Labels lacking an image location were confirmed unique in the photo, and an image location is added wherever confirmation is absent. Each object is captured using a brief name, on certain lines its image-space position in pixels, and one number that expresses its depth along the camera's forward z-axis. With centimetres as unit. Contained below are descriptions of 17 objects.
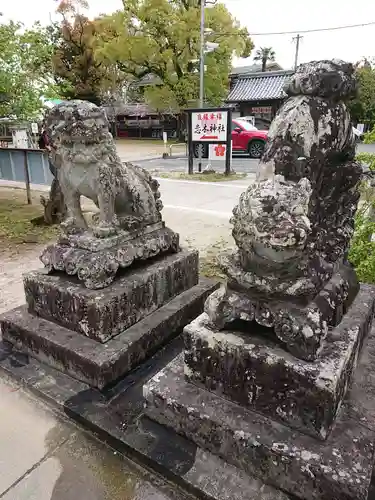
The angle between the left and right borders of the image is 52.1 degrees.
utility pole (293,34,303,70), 2069
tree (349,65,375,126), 2029
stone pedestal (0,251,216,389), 198
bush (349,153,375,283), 257
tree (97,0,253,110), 1916
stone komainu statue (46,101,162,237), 202
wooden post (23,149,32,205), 705
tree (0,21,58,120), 624
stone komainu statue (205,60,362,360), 124
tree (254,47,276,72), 3838
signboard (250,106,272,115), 2179
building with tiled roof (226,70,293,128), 2141
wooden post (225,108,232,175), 1014
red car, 1483
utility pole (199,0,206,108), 1390
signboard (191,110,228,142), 1022
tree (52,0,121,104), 2438
